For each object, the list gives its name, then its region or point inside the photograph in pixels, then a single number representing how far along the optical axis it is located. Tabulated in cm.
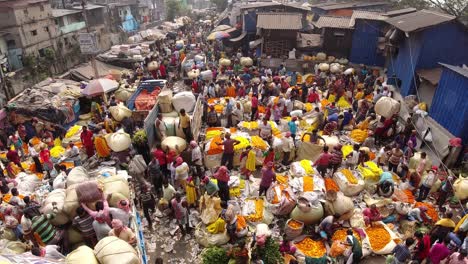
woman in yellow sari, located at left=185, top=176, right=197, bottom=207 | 812
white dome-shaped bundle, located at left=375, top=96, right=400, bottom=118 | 1133
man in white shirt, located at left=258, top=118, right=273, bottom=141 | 1076
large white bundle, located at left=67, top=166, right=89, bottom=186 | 745
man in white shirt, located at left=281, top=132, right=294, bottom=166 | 1014
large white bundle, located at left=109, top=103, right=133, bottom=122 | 1179
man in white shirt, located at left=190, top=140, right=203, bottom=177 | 903
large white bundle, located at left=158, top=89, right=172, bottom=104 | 1159
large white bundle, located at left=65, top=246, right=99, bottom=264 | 468
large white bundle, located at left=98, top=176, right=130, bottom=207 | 667
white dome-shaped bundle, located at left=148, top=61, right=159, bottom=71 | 1936
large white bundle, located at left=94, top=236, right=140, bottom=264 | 480
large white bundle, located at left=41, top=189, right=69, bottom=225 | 620
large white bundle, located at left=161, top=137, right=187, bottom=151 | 965
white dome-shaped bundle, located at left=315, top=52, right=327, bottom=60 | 1952
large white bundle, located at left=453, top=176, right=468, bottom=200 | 786
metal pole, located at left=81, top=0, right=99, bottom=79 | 1722
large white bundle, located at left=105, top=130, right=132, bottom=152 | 995
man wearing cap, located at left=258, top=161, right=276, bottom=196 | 816
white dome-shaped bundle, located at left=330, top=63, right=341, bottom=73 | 1767
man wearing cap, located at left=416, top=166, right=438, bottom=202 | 828
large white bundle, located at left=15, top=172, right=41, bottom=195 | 909
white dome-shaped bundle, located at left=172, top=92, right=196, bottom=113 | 1177
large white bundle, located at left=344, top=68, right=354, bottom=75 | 1632
